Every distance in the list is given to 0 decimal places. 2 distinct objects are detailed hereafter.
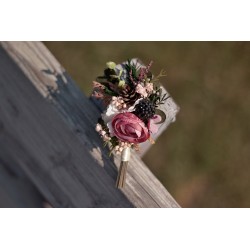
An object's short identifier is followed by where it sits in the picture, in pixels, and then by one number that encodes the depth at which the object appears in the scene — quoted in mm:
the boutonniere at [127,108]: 509
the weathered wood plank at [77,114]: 536
